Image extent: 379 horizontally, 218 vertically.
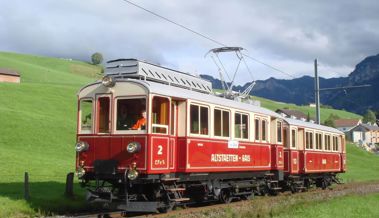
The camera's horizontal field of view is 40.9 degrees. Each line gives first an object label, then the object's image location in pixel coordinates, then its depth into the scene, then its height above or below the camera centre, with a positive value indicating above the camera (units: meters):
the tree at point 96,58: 168.62 +30.46
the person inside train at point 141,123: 13.94 +0.73
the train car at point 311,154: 24.17 -0.20
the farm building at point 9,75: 88.33 +13.11
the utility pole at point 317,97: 34.72 +3.72
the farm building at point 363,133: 176.62 +6.31
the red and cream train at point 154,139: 13.92 +0.32
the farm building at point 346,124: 177.00 +9.54
